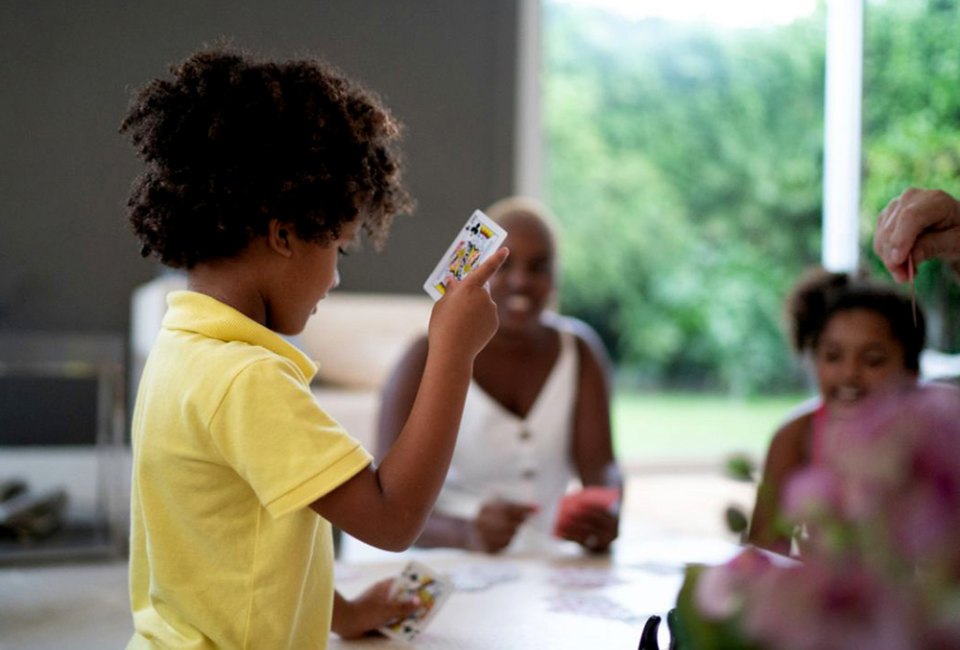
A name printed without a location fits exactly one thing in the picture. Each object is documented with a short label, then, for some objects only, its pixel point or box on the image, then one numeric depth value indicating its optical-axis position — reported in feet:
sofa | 11.33
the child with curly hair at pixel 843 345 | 4.54
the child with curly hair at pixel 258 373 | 2.52
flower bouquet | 1.07
